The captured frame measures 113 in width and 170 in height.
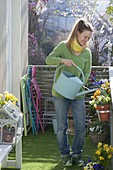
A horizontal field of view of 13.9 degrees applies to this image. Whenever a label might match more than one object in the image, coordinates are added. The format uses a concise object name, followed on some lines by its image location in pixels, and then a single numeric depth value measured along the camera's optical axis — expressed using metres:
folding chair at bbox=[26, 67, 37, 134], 6.05
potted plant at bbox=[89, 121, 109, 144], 5.50
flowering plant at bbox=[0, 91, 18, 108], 4.00
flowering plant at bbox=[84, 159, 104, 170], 4.04
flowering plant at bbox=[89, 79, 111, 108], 4.94
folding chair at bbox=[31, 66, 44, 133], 6.16
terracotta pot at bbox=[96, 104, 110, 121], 4.83
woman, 4.35
